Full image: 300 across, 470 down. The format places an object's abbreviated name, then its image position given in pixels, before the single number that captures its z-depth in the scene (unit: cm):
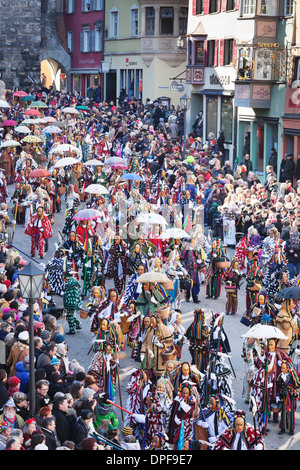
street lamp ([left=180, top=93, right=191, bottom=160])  3093
